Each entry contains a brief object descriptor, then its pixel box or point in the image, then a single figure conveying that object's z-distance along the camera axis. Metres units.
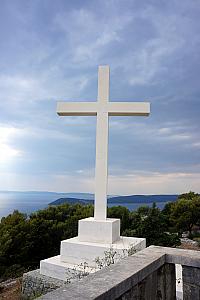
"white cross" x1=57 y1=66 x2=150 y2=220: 6.29
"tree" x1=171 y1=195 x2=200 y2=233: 20.86
